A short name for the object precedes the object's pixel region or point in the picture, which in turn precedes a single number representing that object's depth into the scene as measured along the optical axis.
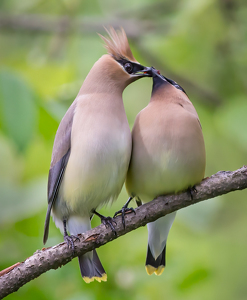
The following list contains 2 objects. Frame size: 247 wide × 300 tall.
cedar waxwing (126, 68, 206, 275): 7.32
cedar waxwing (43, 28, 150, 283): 7.48
